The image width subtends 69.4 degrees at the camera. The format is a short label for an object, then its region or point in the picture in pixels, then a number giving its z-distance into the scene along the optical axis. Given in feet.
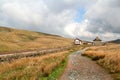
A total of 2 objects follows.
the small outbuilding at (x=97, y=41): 196.10
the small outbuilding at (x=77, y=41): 206.50
